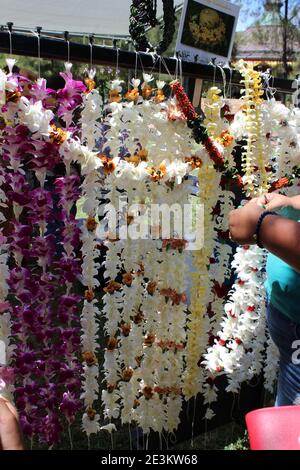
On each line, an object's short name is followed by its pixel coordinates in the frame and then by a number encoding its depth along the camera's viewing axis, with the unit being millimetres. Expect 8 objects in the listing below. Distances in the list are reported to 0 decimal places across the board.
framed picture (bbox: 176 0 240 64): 2105
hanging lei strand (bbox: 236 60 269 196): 2088
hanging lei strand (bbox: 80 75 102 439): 1899
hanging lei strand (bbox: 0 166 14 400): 1932
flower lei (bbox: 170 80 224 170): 1973
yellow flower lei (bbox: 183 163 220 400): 2191
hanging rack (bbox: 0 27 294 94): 1822
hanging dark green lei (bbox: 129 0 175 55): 2178
